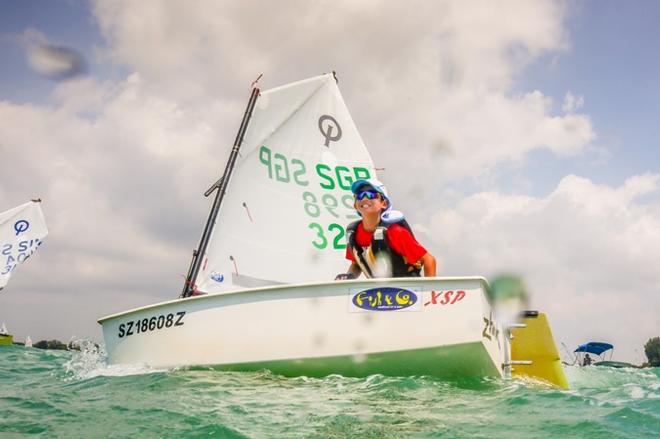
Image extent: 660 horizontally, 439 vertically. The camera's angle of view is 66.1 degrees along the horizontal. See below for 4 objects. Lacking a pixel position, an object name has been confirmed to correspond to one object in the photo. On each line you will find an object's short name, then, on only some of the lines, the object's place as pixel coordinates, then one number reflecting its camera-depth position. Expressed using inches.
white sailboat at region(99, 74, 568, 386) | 195.6
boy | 233.9
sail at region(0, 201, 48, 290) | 775.7
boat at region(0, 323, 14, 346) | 1236.5
